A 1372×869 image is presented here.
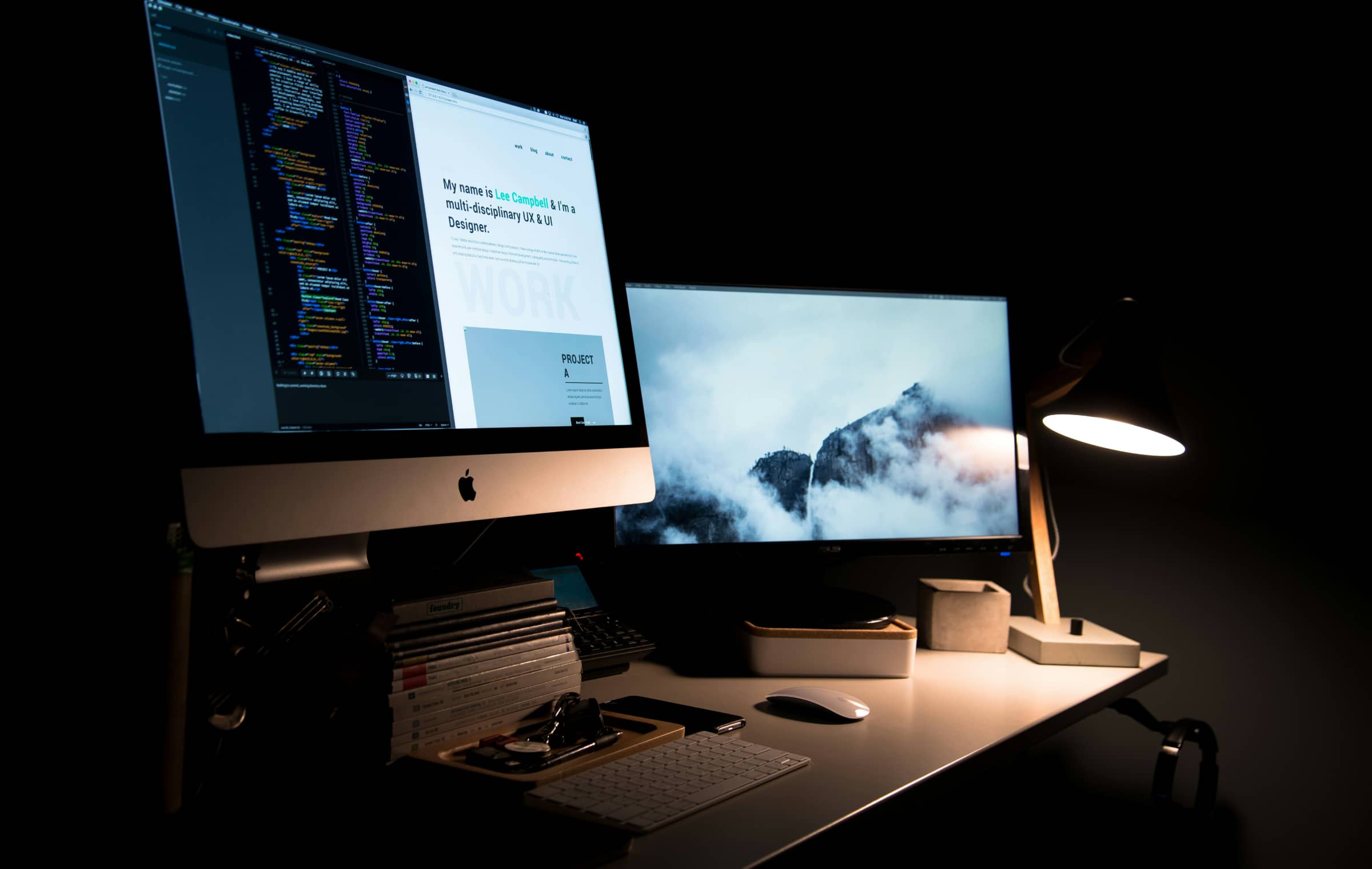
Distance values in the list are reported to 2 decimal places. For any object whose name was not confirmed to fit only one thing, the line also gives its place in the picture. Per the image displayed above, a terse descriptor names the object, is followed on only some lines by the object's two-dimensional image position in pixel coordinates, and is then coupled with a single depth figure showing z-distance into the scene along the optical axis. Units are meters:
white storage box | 1.09
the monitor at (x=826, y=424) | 1.25
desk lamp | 1.23
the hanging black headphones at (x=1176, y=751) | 1.17
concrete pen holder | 1.29
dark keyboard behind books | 1.02
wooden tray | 0.66
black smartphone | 0.85
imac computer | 0.70
